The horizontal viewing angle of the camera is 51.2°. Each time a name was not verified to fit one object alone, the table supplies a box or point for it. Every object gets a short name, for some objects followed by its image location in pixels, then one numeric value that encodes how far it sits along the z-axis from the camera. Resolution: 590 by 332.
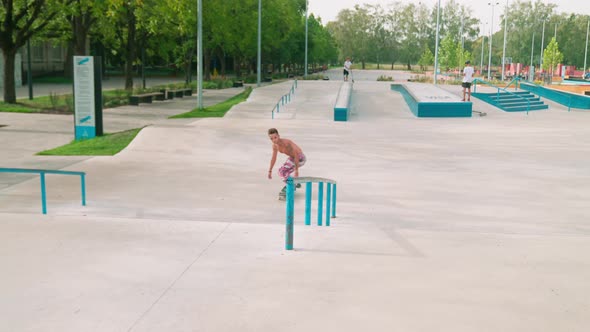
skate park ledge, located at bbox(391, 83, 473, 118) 27.58
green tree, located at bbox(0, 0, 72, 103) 27.30
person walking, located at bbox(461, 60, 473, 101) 28.28
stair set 31.92
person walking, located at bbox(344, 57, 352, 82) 40.06
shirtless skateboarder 10.75
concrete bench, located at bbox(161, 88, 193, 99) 37.81
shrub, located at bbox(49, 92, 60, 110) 29.15
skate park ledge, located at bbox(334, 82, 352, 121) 25.30
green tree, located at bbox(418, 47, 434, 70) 100.09
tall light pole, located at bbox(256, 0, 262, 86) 44.00
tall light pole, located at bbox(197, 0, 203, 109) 27.94
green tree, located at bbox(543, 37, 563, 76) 77.12
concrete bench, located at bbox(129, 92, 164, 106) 33.09
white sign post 19.69
